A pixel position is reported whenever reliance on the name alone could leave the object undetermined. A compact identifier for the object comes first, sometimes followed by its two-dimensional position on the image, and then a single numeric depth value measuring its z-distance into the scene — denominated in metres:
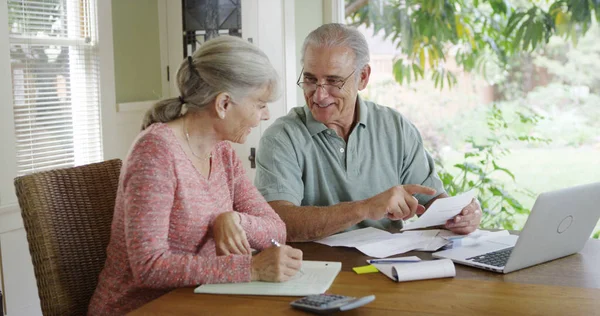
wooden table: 1.51
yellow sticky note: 1.78
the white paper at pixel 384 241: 1.98
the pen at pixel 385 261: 1.85
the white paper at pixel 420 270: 1.70
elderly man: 2.35
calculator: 1.44
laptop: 1.73
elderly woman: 1.64
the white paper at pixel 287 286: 1.59
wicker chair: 1.82
